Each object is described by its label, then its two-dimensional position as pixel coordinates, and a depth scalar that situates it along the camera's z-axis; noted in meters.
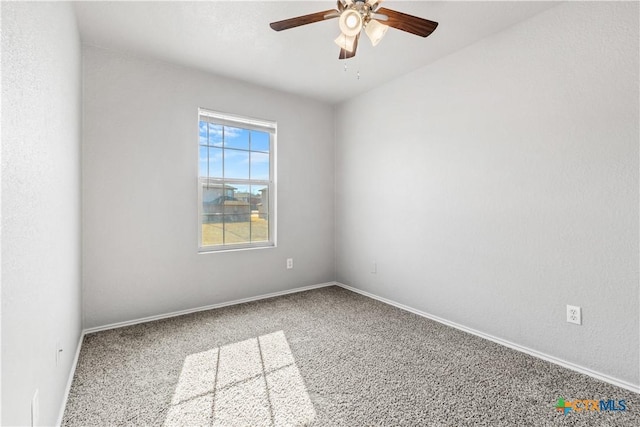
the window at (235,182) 3.38
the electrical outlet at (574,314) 2.11
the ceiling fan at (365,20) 1.80
